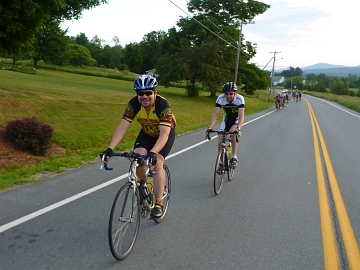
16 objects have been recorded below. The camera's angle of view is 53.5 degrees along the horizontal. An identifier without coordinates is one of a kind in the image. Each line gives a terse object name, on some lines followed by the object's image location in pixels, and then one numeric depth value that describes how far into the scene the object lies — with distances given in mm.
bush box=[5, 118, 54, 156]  9086
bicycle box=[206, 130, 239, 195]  6574
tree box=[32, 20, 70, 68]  57344
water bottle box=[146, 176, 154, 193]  4588
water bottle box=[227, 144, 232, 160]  7349
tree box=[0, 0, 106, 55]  9695
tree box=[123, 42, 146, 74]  108812
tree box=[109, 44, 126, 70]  111812
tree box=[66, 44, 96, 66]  94569
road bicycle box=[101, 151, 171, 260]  3707
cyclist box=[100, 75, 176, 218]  4199
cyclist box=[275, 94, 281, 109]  36188
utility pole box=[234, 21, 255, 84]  37275
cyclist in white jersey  7043
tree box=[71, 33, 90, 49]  126125
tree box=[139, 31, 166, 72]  114438
